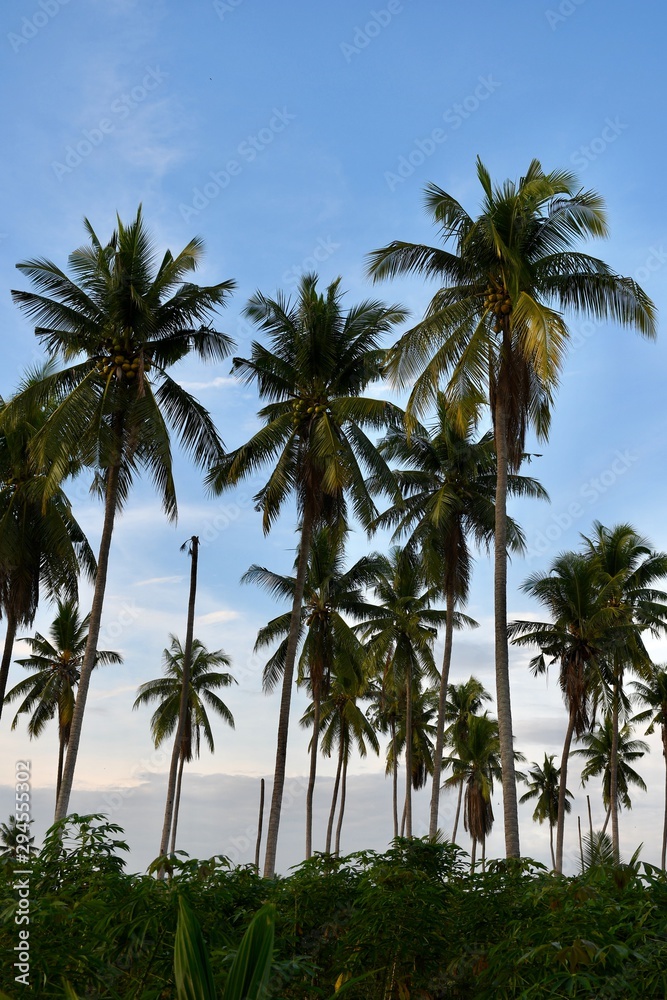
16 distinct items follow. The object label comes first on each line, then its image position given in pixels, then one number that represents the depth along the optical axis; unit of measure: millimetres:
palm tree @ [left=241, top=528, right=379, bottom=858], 33250
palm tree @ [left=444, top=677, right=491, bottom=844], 54062
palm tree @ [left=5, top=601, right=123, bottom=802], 40875
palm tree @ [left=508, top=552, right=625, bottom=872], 34469
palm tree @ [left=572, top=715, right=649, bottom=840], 52625
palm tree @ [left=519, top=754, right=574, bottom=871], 56156
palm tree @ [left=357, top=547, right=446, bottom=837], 36769
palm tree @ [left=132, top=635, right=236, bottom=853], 42812
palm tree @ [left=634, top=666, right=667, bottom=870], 45125
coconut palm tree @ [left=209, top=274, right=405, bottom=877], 24469
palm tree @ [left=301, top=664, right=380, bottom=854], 42969
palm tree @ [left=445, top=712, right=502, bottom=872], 51531
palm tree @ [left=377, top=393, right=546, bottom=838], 31047
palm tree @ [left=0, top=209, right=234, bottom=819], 21891
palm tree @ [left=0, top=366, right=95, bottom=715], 26109
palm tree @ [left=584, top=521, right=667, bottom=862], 36469
